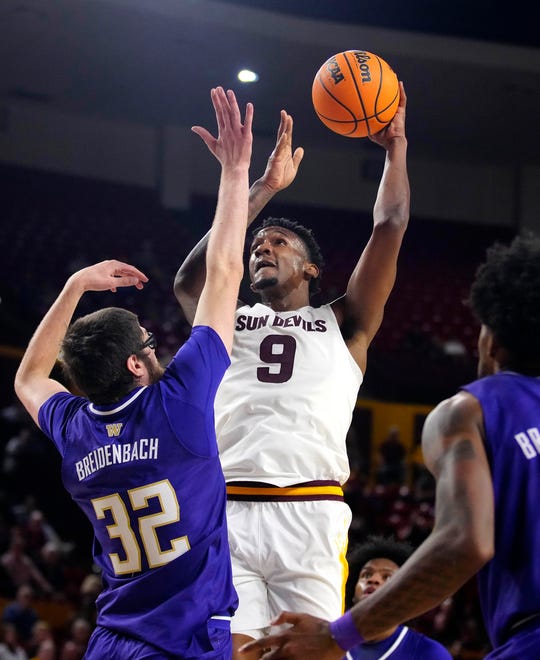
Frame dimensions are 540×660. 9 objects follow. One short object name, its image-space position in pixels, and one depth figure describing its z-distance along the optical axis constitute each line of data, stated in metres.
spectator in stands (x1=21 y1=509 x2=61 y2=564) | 12.09
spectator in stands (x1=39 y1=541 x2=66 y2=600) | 11.82
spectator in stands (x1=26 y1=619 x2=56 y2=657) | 9.61
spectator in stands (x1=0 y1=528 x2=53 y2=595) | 11.48
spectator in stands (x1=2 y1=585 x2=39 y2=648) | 10.47
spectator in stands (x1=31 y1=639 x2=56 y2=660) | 9.45
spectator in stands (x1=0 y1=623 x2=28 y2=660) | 9.62
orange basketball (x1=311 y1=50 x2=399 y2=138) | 5.00
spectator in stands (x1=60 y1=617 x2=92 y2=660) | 9.59
